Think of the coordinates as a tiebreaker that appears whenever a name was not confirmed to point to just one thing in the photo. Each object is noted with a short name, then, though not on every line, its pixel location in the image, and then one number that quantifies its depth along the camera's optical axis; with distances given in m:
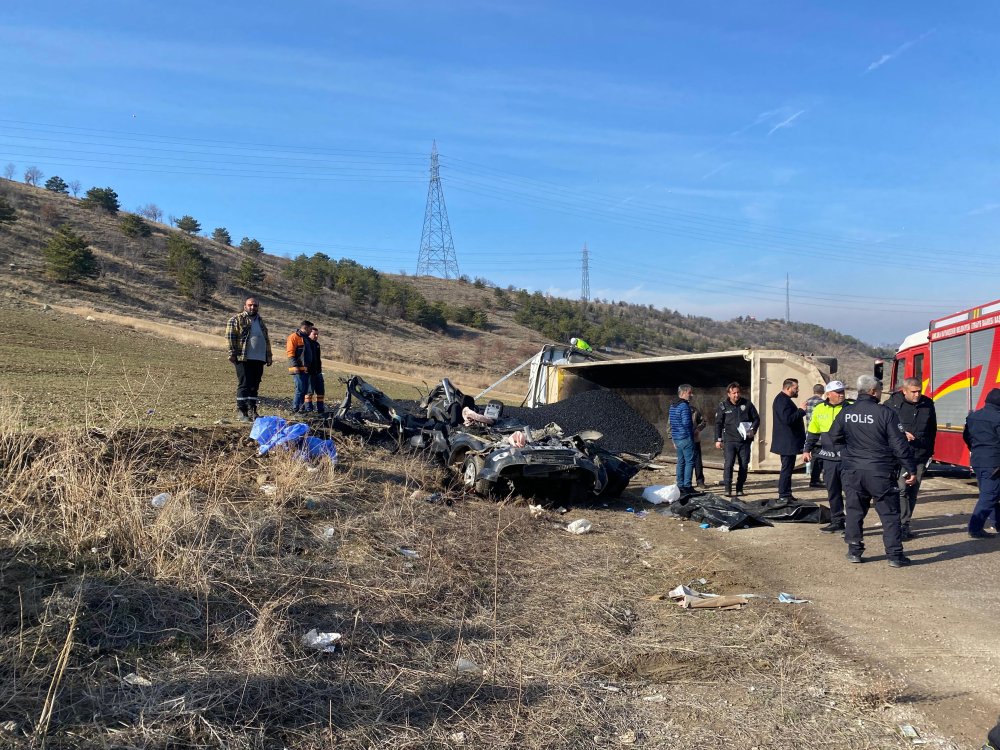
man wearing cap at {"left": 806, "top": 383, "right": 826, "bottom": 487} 10.45
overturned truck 11.50
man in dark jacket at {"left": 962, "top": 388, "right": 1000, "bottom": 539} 7.08
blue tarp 7.14
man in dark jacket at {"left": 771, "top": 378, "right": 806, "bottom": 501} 8.95
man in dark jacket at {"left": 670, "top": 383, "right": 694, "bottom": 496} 9.45
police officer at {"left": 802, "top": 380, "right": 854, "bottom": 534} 7.67
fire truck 10.66
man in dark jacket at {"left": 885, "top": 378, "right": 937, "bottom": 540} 8.02
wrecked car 8.19
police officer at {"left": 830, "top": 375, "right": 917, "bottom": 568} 6.20
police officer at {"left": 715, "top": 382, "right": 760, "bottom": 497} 9.59
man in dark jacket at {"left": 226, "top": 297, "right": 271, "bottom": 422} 9.12
